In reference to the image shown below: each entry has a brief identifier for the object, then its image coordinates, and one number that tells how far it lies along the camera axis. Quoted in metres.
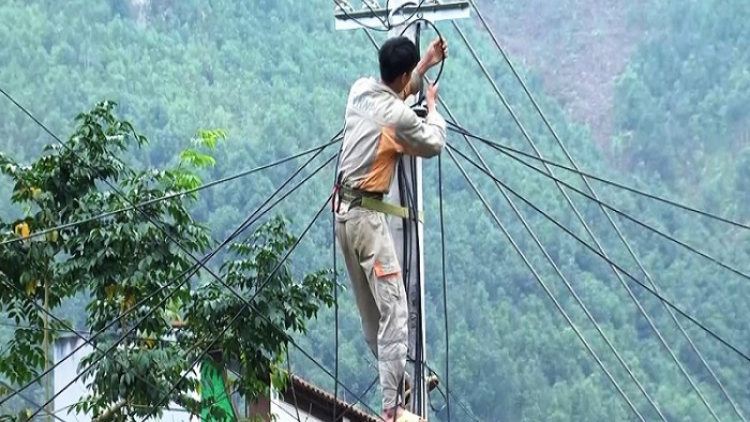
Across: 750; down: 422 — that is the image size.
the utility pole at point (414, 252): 13.77
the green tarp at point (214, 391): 21.79
